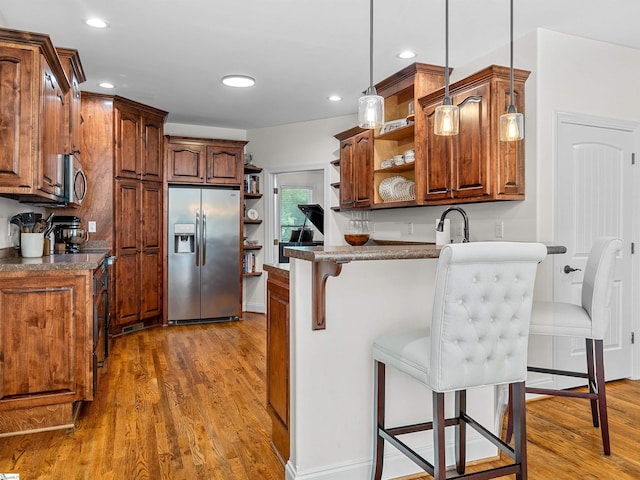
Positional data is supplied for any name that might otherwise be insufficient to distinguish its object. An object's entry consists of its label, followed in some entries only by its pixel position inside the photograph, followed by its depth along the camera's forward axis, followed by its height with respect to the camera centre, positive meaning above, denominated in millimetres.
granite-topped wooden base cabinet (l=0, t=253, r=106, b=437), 2535 -588
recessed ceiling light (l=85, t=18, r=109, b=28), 3064 +1461
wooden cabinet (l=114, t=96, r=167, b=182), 4902 +1106
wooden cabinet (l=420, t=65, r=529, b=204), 3100 +647
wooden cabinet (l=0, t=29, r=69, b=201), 2559 +726
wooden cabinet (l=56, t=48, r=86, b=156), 3385 +1133
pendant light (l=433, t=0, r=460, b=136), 2100 +554
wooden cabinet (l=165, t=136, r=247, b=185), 5609 +979
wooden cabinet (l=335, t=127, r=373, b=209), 4684 +760
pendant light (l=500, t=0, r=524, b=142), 2221 +557
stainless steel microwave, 3455 +465
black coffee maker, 4250 +54
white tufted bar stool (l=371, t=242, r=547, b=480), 1591 -333
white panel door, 3248 +195
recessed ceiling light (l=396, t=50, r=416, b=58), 3617 +1473
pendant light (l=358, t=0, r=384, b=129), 1958 +560
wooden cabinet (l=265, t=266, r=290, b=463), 2148 -595
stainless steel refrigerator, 5578 -191
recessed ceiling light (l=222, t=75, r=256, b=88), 4215 +1482
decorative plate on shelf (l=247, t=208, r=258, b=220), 6238 +336
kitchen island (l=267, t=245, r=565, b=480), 1993 -528
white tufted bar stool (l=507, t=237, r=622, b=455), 2346 -406
